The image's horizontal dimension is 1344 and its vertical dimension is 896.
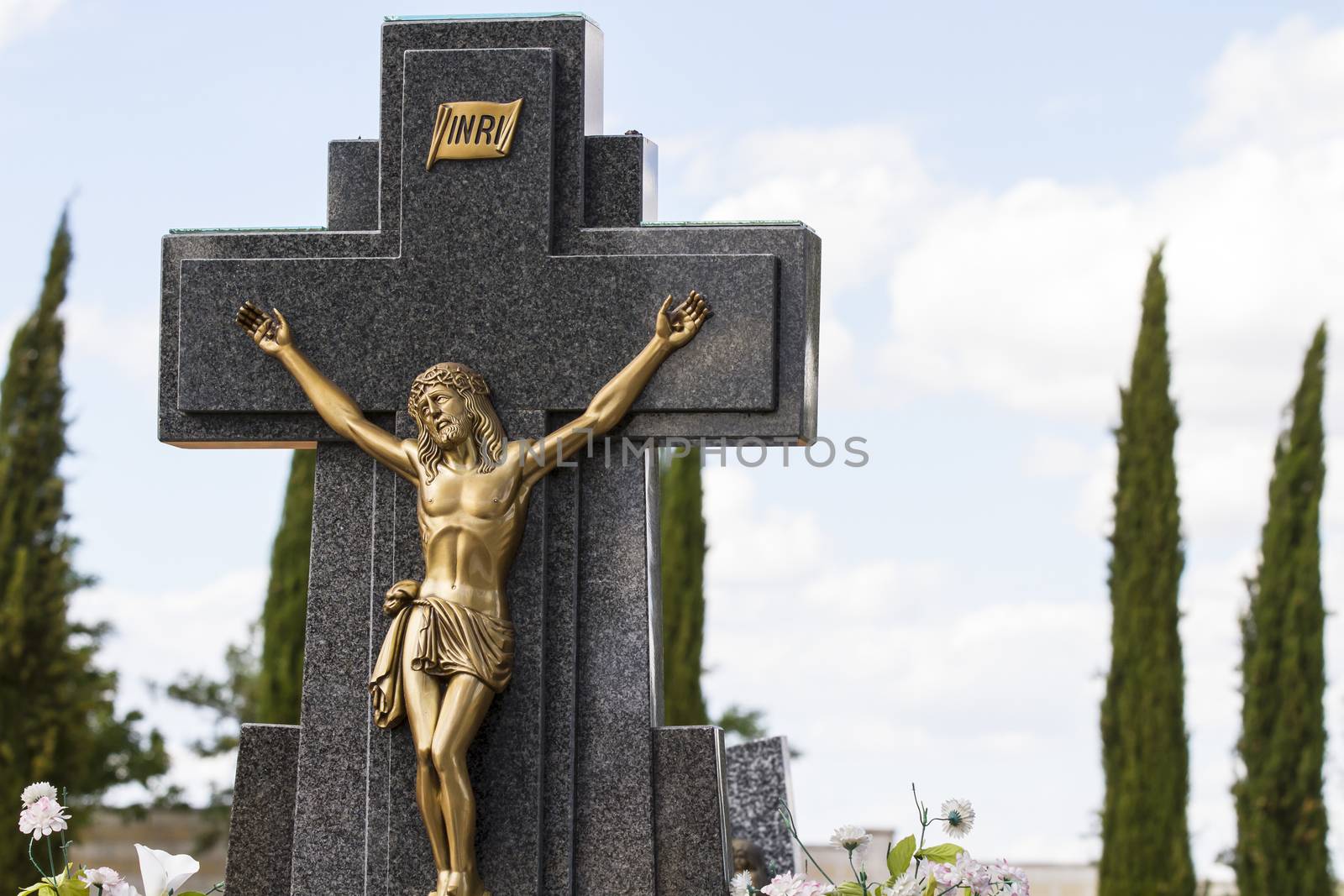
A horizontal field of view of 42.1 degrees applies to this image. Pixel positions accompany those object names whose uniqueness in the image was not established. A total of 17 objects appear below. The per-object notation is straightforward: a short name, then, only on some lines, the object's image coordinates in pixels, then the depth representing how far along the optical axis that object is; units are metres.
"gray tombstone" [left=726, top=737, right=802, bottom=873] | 8.68
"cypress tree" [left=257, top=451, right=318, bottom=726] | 15.81
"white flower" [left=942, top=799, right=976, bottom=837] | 4.57
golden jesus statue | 5.89
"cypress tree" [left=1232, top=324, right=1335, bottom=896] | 14.51
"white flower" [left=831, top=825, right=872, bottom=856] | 4.48
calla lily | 4.75
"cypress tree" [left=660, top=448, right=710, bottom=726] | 15.47
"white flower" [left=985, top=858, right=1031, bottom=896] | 4.64
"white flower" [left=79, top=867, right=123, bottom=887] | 4.76
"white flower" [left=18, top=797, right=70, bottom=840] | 4.92
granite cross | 6.07
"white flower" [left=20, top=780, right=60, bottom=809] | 4.99
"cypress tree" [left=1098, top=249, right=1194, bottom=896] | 14.65
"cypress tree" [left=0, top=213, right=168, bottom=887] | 15.65
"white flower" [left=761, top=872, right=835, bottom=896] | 4.45
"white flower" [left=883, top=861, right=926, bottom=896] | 4.34
